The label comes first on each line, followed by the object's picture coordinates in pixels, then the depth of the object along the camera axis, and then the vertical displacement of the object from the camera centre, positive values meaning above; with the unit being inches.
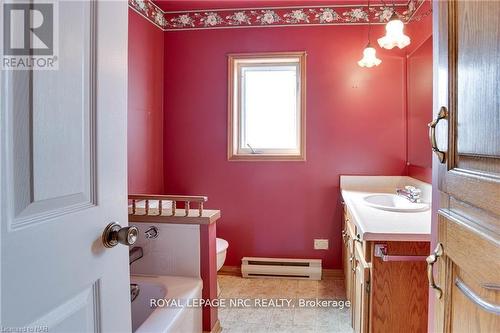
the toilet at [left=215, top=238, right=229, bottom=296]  95.2 -25.7
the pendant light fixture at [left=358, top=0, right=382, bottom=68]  94.0 +30.2
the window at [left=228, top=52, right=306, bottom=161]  117.0 +20.3
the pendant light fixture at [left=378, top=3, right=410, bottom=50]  78.7 +31.3
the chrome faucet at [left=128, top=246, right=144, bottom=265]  73.8 -20.1
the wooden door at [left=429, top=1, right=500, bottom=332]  22.8 -0.3
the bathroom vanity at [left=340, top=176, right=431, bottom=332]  54.7 -18.8
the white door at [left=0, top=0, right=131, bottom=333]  22.7 -1.2
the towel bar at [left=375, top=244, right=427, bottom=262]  54.7 -15.6
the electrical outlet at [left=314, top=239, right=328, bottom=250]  115.5 -28.3
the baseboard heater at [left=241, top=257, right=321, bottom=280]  112.8 -36.2
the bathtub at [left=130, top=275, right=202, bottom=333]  61.5 -26.9
